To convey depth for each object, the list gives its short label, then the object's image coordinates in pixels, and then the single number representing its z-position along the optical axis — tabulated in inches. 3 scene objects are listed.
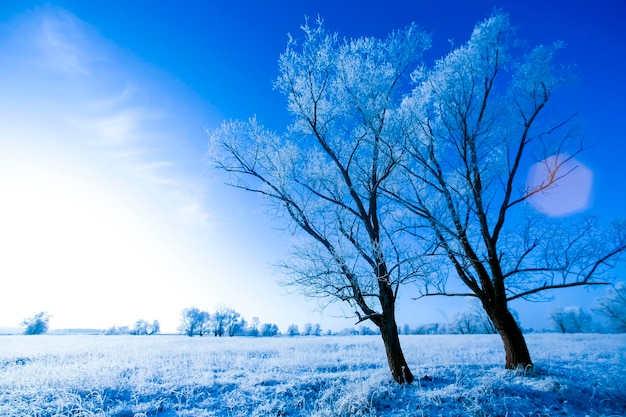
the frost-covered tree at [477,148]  327.3
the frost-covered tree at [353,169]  270.7
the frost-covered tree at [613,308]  1550.2
